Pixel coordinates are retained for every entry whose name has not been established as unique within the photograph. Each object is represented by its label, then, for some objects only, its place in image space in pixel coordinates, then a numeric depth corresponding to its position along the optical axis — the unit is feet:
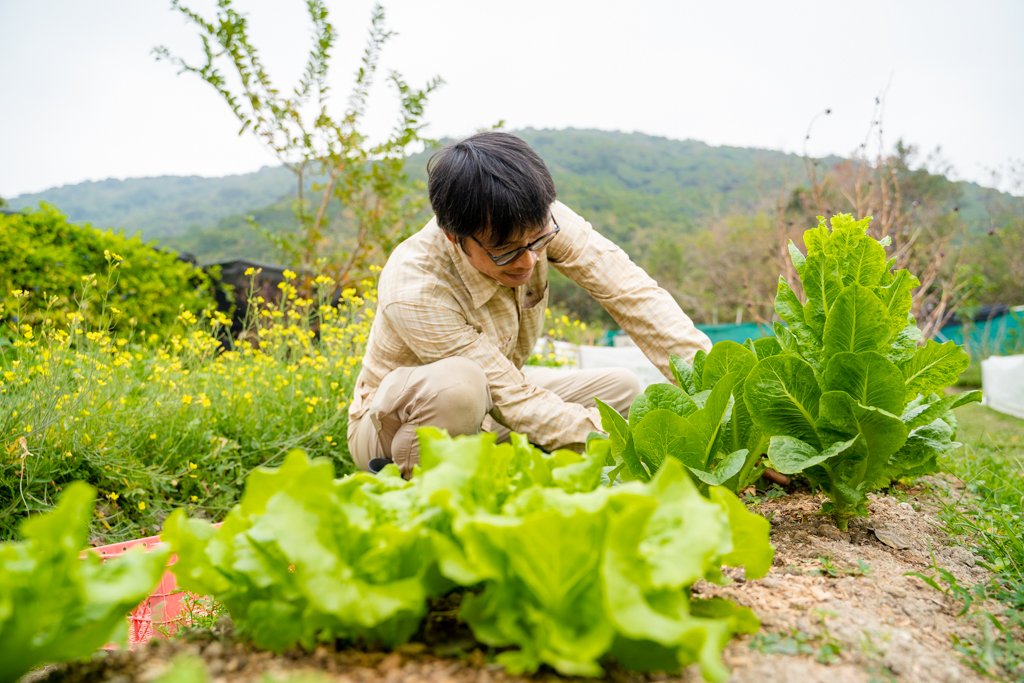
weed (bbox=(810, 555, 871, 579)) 4.24
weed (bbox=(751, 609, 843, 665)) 3.13
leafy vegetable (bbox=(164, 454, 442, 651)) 2.73
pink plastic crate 6.17
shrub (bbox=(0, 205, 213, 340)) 13.82
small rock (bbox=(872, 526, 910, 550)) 4.96
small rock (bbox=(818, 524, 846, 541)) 4.93
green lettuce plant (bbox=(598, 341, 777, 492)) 4.52
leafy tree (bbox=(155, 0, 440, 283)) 18.94
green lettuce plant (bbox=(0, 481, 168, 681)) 2.56
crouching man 6.78
